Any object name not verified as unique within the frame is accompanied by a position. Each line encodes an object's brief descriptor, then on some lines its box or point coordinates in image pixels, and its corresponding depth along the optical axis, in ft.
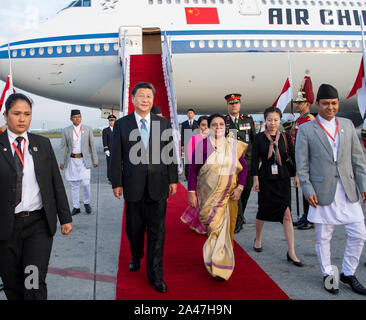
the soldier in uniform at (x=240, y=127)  16.87
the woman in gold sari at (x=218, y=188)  11.44
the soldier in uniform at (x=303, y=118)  17.65
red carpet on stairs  34.65
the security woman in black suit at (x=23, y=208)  7.99
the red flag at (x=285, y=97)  29.27
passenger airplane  38.73
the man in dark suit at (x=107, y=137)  29.22
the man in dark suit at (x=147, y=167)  11.19
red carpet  10.45
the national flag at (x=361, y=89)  21.32
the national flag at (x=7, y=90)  19.54
